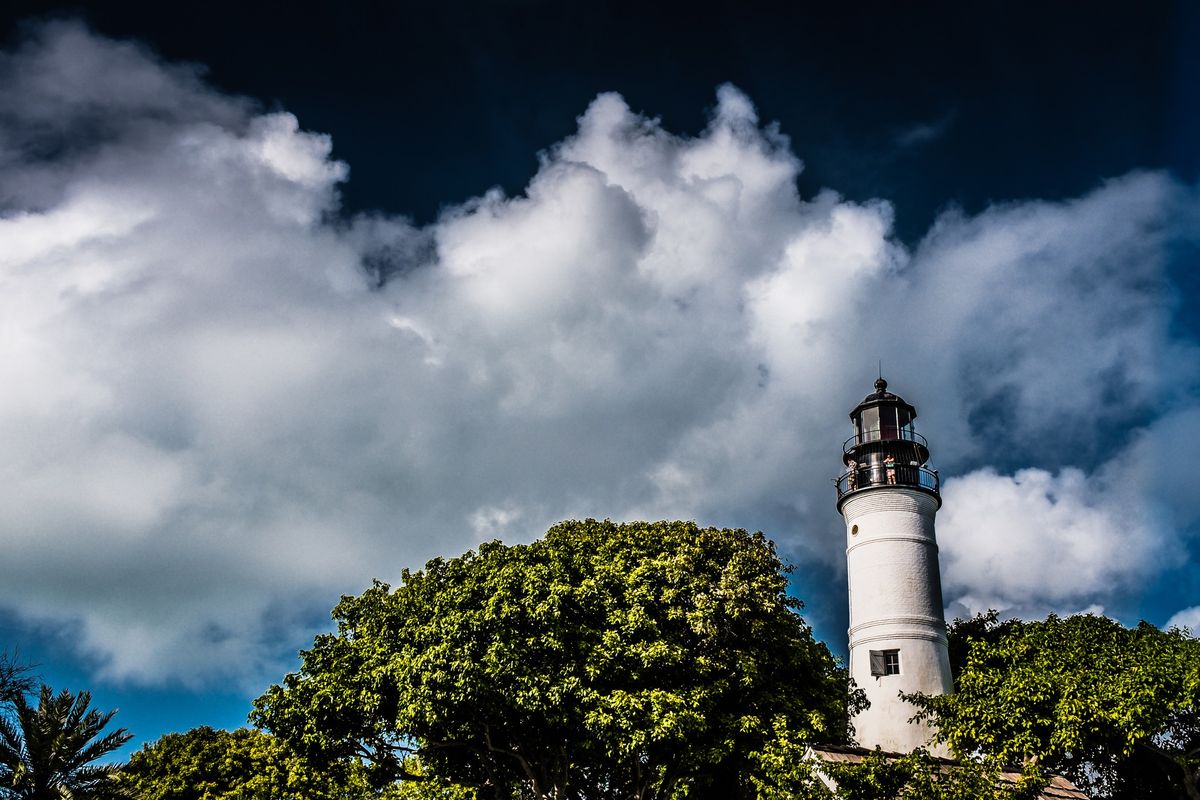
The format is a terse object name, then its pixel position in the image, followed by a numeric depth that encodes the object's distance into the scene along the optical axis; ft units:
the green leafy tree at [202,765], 119.55
